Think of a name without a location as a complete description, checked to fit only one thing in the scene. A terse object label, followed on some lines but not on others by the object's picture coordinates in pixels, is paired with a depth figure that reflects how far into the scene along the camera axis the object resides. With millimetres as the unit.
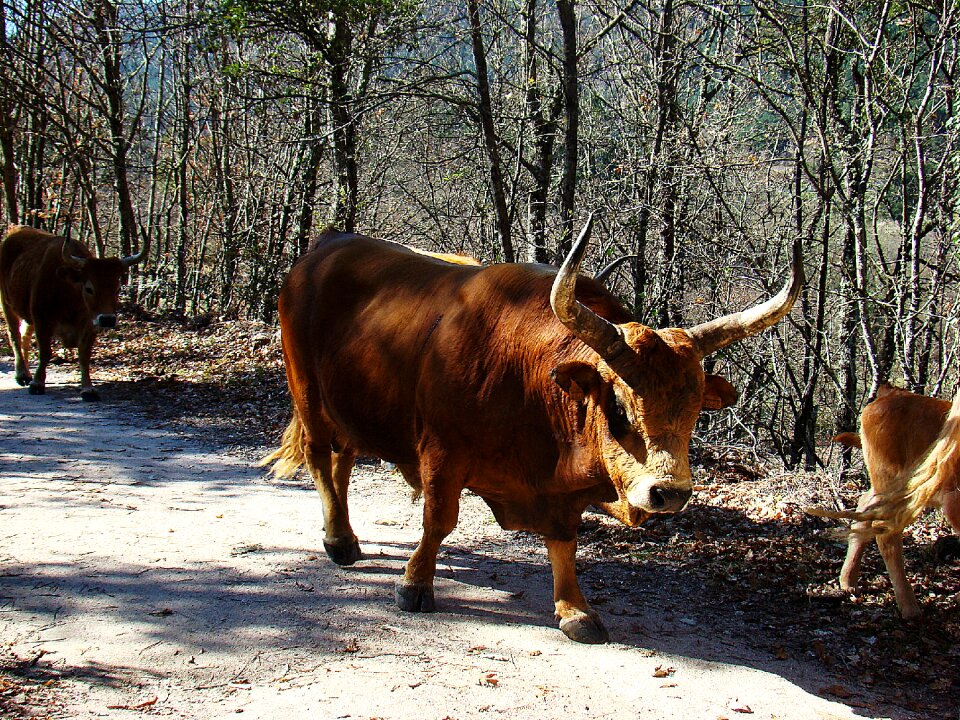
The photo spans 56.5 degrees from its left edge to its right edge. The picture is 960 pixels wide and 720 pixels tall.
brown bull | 3961
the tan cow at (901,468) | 4375
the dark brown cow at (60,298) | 11953
